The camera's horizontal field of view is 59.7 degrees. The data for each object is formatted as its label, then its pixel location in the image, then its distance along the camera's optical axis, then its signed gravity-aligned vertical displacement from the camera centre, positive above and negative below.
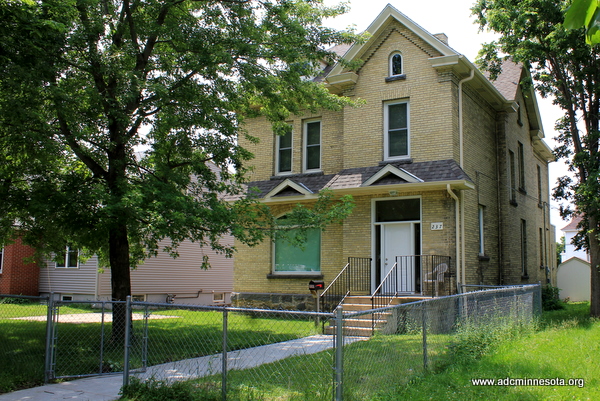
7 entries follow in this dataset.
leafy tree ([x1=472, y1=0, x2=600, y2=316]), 14.45 +5.78
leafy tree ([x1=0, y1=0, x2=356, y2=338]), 9.35 +2.97
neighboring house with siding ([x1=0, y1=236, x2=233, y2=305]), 22.48 -1.04
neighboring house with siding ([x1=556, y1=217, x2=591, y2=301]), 23.16 -0.91
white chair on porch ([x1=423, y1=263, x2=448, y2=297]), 13.34 -0.43
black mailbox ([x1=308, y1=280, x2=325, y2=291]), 12.83 -0.71
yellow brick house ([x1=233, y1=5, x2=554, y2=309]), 14.06 +2.37
